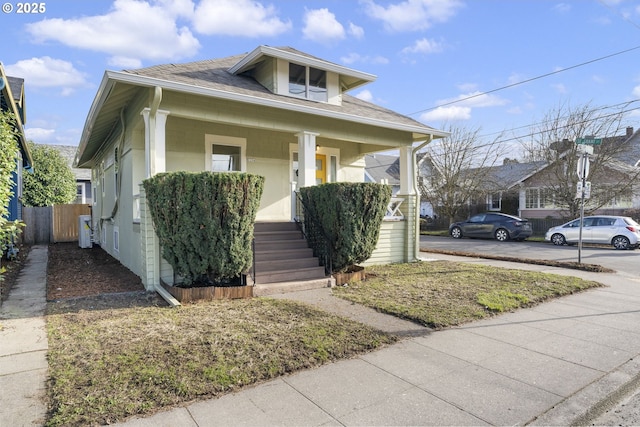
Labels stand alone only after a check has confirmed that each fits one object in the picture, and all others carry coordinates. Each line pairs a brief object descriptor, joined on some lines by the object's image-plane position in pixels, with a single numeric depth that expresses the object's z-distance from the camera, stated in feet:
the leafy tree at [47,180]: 60.54
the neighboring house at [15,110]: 28.99
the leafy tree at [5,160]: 15.60
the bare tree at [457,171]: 76.74
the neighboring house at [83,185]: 77.25
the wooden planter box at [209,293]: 19.10
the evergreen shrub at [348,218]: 22.93
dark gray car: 59.00
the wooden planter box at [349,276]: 23.98
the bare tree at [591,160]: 60.13
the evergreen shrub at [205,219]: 18.57
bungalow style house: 22.31
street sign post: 28.70
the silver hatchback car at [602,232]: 47.55
